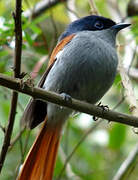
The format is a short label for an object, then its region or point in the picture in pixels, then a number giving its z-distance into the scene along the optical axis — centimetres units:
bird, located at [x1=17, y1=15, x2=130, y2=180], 614
